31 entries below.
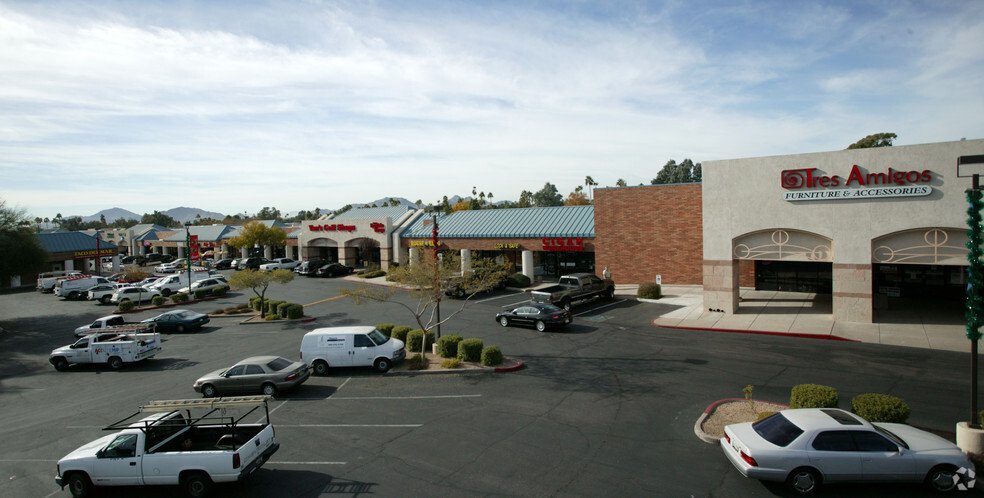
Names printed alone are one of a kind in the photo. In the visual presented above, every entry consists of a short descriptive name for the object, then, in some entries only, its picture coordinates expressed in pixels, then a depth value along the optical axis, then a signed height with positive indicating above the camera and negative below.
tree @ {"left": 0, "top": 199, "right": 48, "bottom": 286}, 37.41 +0.22
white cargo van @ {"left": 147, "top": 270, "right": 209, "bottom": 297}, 43.00 -3.06
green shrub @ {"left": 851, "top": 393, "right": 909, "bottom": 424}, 11.40 -3.92
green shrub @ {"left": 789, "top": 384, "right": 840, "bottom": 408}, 12.12 -3.86
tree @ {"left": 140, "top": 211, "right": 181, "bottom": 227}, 140.88 +8.22
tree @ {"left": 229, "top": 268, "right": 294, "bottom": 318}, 32.25 -2.07
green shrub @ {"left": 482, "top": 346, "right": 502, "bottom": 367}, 19.66 -4.37
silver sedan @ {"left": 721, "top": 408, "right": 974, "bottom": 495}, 9.39 -4.12
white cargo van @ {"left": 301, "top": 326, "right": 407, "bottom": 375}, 20.14 -4.19
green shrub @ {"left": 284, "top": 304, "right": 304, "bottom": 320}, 32.12 -4.15
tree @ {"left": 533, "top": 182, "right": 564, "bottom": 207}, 117.31 +10.60
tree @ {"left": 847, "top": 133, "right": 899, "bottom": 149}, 59.44 +11.26
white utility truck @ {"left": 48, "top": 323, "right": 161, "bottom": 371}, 23.64 -4.77
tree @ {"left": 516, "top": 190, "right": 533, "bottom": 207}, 102.95 +8.81
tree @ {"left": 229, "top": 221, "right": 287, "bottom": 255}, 61.07 +1.29
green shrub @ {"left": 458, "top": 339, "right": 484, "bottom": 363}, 20.20 -4.27
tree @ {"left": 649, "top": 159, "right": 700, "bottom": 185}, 98.91 +13.22
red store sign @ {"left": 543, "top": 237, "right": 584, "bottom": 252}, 39.70 -0.19
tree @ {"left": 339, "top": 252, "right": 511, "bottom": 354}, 20.41 -1.52
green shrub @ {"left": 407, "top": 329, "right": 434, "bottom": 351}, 22.20 -4.15
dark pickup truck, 29.58 -2.95
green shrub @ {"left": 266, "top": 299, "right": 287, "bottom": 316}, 33.34 -3.83
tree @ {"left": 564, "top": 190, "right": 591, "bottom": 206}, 96.88 +8.33
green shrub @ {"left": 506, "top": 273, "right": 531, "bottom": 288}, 39.62 -2.96
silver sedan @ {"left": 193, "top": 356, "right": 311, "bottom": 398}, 17.97 -4.69
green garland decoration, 11.27 -0.86
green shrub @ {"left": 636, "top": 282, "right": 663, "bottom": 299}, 32.35 -3.25
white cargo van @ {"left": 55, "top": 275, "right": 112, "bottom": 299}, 43.98 -3.15
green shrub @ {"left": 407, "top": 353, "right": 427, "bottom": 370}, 20.06 -4.71
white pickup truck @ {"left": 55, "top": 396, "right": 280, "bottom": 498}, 10.38 -4.36
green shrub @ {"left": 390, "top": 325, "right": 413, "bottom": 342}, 23.31 -4.03
